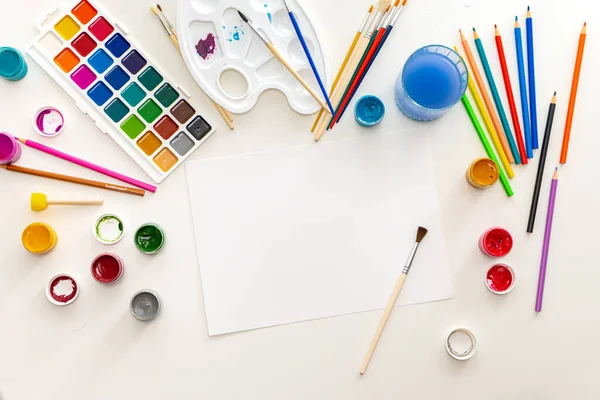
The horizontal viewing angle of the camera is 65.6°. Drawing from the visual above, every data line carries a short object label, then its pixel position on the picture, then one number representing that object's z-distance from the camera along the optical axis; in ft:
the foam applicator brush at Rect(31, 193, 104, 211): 3.17
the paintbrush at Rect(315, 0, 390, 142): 3.23
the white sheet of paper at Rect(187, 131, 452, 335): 3.25
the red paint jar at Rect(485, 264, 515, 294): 3.27
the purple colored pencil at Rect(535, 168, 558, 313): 3.28
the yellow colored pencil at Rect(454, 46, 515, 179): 3.28
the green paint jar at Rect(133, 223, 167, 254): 3.21
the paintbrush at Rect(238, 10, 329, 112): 3.13
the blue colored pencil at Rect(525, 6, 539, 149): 3.25
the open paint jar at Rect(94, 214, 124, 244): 3.23
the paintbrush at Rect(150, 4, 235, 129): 3.19
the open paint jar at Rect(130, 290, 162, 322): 3.18
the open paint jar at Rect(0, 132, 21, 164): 3.13
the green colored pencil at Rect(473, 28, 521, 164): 3.27
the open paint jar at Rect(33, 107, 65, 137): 3.22
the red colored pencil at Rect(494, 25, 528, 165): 3.27
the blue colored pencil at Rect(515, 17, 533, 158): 3.26
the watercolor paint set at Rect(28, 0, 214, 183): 3.19
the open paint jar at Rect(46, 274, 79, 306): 3.19
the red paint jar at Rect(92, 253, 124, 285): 3.17
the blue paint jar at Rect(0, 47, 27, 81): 3.14
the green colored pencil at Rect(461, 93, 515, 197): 3.27
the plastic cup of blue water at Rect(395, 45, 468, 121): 3.03
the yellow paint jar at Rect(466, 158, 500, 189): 3.20
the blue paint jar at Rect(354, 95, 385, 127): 3.24
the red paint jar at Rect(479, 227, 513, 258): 3.23
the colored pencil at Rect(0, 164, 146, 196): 3.21
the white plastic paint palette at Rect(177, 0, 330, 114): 3.16
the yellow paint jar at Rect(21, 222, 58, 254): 3.17
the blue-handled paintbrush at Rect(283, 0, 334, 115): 3.13
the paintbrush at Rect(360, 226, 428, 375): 3.23
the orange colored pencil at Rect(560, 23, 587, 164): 3.28
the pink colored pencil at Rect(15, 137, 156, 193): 3.22
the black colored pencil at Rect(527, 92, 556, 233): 3.28
